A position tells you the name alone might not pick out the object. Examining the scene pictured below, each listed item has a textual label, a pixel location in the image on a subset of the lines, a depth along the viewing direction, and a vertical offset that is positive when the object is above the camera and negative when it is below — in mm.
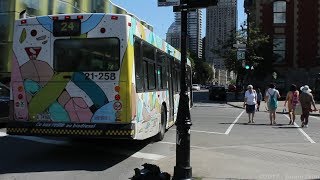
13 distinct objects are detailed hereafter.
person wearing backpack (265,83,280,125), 12231 -702
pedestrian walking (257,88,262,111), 19573 -995
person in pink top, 12071 -682
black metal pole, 4949 -769
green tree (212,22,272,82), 28431 +3121
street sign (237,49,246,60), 24367 +2366
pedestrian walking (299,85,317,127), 11612 -809
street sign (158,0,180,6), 4984 +1317
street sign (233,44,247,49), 23931 +2880
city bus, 6019 +113
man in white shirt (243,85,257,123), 12691 -765
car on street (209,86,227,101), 30753 -1142
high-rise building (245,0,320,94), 31733 +4980
